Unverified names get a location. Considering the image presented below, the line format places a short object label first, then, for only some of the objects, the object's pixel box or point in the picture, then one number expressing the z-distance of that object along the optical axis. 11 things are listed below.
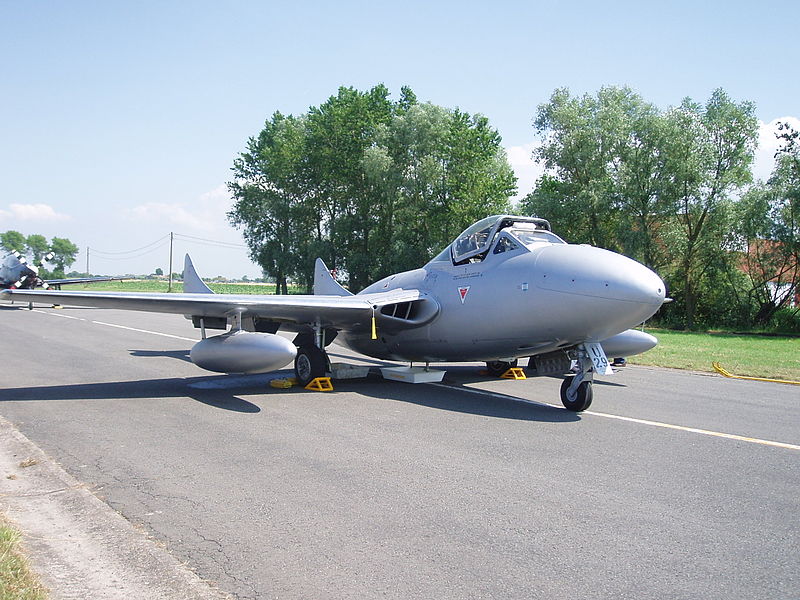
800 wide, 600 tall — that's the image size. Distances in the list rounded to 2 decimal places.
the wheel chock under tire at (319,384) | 11.06
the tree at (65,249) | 159.38
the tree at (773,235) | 35.78
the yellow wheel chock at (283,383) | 11.37
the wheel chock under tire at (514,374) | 12.62
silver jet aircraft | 8.57
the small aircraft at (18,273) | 39.03
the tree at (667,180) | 37.47
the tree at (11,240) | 153.75
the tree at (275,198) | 57.25
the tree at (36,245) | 155.12
